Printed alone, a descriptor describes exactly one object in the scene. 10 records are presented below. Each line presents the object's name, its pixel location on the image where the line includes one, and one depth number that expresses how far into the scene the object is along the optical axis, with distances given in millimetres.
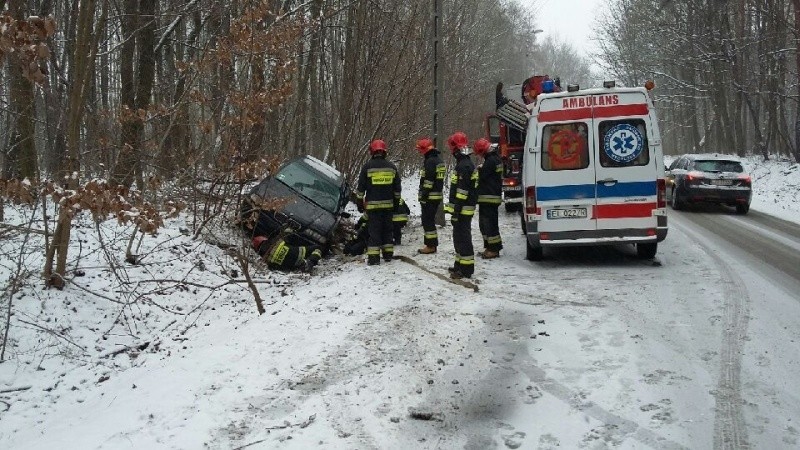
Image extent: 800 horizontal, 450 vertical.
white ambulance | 9289
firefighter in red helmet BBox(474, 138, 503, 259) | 10430
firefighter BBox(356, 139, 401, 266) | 9703
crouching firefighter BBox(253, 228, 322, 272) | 10109
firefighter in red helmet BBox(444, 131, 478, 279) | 8875
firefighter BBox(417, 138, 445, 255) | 10609
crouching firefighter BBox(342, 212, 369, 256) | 11141
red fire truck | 16656
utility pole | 13406
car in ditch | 10758
